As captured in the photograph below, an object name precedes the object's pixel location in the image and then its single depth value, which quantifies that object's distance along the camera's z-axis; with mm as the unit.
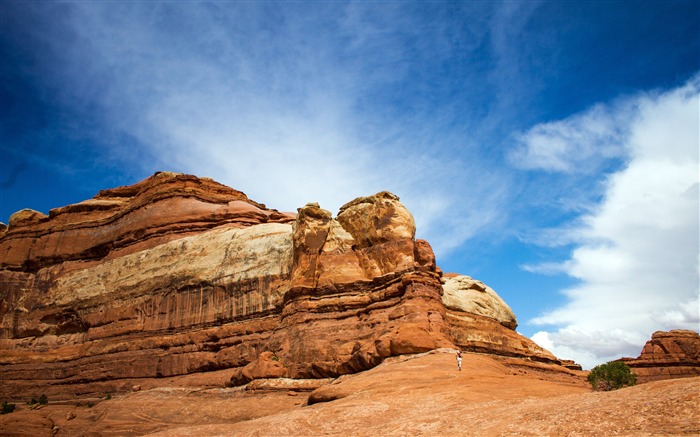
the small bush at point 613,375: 28047
